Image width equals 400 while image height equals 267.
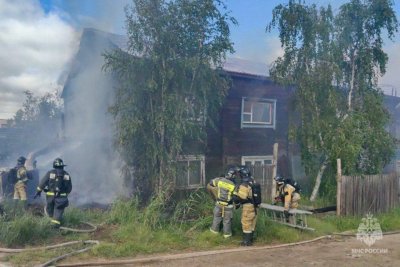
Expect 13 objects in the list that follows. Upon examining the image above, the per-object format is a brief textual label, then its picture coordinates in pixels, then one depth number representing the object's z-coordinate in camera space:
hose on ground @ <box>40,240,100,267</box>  6.50
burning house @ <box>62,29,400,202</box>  12.91
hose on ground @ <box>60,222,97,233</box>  8.43
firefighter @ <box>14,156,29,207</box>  10.30
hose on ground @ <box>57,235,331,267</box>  6.71
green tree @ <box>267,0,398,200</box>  11.73
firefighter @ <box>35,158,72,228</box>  8.75
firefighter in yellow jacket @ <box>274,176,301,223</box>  9.61
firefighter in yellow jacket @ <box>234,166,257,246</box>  8.50
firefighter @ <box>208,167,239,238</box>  8.70
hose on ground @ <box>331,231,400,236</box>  9.77
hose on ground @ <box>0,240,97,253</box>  7.14
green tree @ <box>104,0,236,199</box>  9.83
